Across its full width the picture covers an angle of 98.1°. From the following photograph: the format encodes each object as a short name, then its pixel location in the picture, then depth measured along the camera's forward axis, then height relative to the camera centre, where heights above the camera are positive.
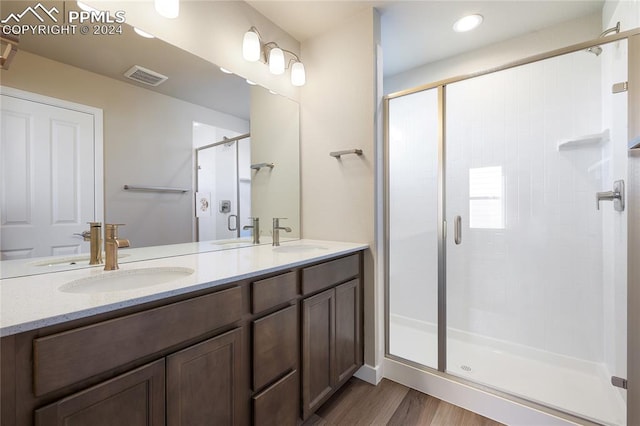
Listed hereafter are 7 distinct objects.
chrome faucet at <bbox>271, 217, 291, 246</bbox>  1.95 -0.13
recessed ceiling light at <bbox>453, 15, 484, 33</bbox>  1.90 +1.32
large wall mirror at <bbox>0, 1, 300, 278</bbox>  1.02 +0.30
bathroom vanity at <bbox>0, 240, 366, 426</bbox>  0.64 -0.41
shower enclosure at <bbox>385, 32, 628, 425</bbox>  1.68 -0.15
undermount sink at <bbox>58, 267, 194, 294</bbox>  0.99 -0.26
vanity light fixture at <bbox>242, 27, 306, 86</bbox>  1.74 +1.06
